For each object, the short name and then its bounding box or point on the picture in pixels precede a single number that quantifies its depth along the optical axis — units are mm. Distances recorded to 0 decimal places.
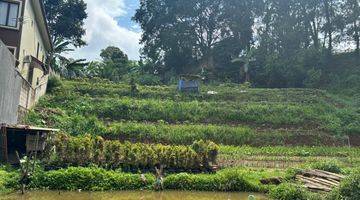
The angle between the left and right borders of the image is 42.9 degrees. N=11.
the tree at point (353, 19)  57250
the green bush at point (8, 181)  16359
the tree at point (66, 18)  61562
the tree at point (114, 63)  58406
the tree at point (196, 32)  64688
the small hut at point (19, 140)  19125
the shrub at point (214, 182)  19422
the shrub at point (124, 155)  20125
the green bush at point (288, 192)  16953
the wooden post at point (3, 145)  18806
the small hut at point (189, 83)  47219
